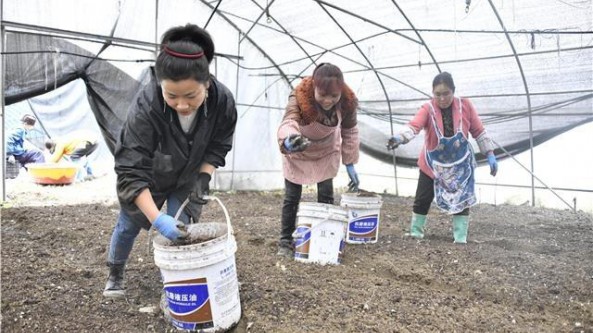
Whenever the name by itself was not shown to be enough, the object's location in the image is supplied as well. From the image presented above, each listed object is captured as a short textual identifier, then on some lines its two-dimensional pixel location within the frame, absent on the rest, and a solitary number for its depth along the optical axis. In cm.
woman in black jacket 173
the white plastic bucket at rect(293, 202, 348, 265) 280
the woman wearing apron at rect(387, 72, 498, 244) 348
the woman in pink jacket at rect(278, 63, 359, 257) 285
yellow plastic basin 669
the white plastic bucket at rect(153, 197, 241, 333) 171
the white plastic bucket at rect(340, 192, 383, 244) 336
